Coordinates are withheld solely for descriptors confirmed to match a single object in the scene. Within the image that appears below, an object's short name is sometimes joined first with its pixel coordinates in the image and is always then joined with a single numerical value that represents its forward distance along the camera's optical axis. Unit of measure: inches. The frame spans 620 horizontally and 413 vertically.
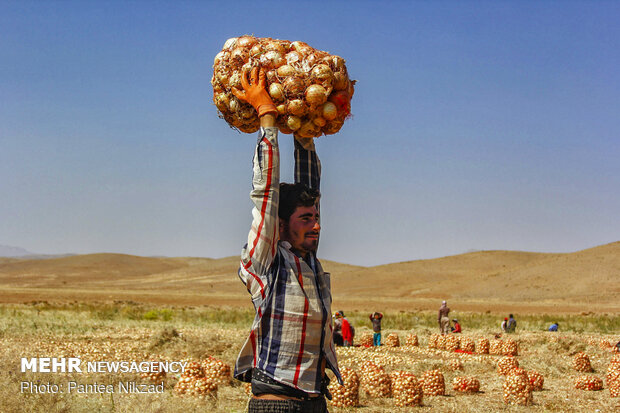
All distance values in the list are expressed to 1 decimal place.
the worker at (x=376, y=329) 663.8
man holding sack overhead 123.1
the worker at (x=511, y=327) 850.1
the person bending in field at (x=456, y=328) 828.8
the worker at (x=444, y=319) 795.4
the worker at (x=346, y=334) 645.3
